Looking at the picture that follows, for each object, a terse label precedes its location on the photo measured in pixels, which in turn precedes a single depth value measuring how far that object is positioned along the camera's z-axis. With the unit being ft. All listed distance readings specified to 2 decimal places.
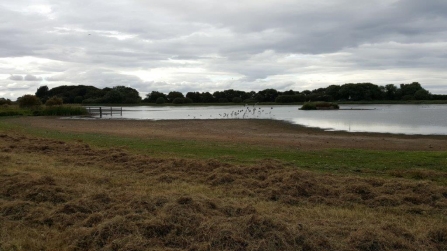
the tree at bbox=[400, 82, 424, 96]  435.20
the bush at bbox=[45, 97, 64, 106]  199.21
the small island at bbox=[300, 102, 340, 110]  273.33
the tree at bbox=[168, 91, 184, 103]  502.38
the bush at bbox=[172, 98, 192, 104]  474.49
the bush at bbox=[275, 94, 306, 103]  452.35
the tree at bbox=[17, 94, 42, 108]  197.06
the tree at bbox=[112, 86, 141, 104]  453.17
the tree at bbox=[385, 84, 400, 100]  438.40
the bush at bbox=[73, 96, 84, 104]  472.03
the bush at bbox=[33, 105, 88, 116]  184.76
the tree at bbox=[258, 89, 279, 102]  499.92
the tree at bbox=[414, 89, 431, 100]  408.67
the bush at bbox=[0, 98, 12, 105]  229.66
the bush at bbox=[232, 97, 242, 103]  479.82
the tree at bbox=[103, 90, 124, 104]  433.65
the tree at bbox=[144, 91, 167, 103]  506.48
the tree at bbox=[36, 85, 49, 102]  498.36
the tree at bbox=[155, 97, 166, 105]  480.81
